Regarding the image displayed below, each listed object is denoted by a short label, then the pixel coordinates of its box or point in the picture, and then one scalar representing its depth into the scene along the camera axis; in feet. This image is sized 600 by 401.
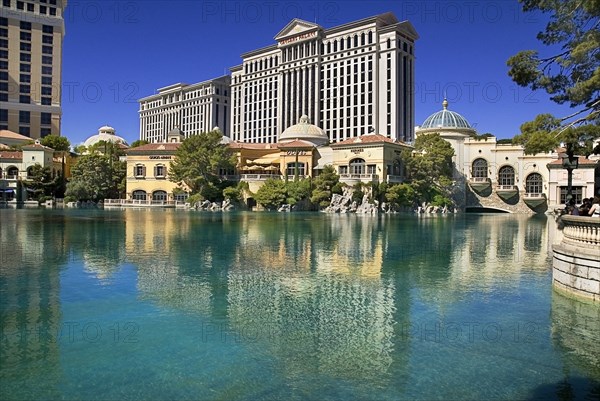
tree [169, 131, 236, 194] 200.44
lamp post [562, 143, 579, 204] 56.29
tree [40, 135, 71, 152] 248.73
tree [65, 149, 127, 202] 210.59
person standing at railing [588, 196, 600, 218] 47.58
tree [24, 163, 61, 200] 211.20
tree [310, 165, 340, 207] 188.14
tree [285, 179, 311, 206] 190.90
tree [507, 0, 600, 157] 48.29
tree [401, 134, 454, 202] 197.88
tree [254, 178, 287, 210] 190.90
